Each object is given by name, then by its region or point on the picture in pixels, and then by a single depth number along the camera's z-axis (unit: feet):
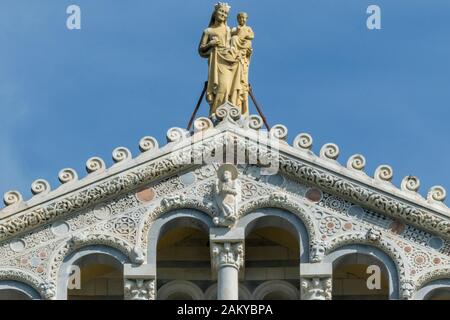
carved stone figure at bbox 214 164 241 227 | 239.71
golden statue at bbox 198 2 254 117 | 245.65
